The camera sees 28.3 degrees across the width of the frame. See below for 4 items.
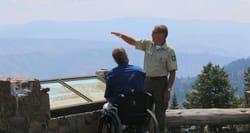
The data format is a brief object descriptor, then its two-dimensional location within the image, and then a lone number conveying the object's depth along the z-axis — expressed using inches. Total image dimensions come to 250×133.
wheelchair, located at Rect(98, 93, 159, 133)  236.9
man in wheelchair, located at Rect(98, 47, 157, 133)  238.7
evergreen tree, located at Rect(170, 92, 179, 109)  1762.6
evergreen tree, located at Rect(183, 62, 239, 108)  1601.9
